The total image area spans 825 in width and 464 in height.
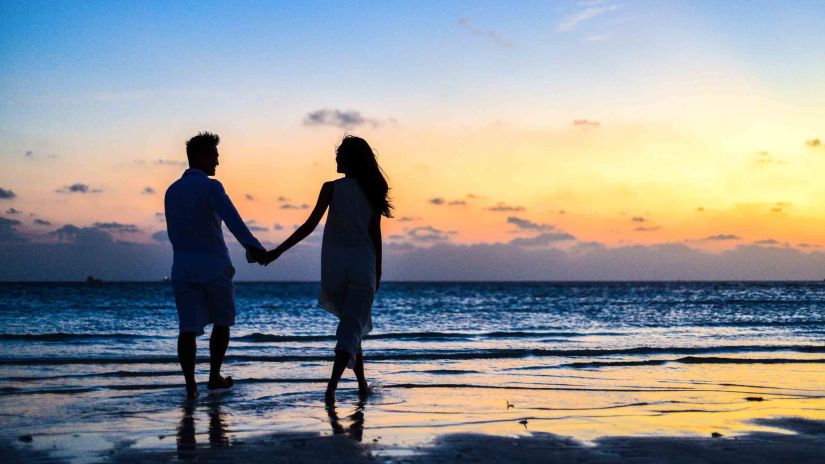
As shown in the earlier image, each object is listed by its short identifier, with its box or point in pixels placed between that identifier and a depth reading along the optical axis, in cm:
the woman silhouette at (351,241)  587
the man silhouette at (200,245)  580
